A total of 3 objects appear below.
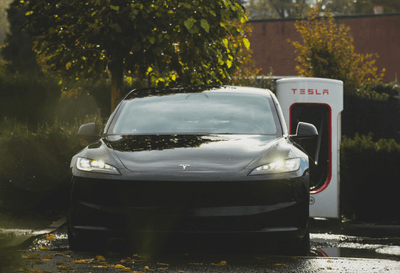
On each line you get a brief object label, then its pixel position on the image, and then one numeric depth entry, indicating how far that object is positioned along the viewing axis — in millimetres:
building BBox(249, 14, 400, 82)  81812
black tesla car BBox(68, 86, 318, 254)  9336
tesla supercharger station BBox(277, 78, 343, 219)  16656
